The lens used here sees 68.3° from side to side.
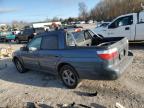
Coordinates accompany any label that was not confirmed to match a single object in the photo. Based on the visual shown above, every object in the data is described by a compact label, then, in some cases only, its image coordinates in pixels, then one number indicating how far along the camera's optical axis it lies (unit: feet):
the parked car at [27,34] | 36.34
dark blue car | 8.48
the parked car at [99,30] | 21.45
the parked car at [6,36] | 43.64
